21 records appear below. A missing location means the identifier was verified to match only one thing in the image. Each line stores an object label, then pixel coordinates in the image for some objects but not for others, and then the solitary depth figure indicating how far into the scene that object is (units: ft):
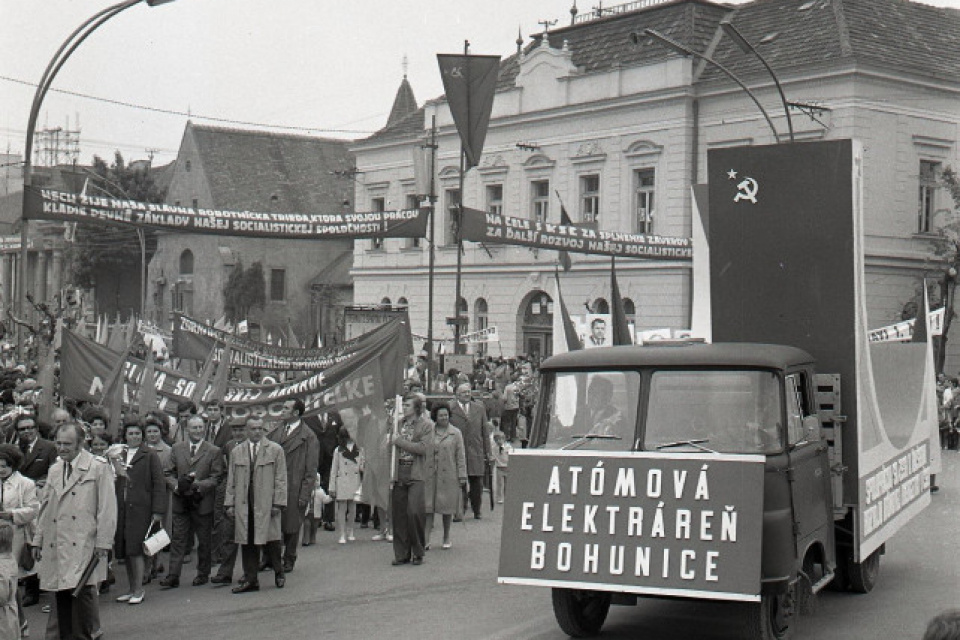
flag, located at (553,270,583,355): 49.37
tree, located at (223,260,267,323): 222.07
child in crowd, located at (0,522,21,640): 24.73
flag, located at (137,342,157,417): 48.19
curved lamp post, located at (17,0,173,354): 54.67
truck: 29.43
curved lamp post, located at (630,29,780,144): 73.29
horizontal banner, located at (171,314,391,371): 56.85
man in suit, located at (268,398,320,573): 42.70
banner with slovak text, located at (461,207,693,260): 69.77
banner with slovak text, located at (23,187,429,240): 57.36
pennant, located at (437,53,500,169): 59.31
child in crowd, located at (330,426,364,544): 51.24
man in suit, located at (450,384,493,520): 56.75
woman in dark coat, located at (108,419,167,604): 39.42
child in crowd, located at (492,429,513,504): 63.57
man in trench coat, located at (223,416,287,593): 40.55
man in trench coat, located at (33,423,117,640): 31.45
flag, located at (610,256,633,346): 48.77
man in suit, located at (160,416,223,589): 42.11
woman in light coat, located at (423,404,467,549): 47.85
